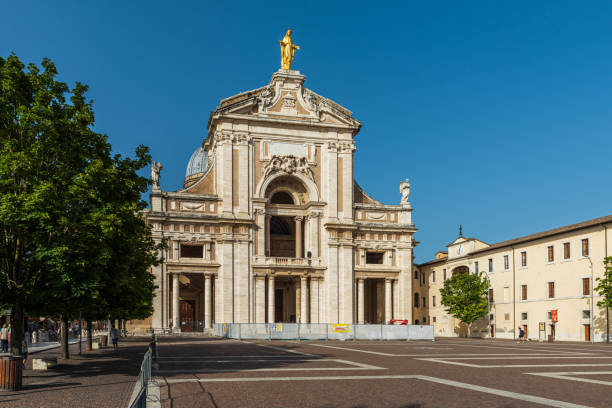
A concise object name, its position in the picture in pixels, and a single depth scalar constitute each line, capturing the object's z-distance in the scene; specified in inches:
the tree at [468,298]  2667.3
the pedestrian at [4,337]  1446.9
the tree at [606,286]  1935.3
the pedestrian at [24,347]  1157.1
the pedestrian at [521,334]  2341.3
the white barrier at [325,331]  2001.7
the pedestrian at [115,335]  1494.8
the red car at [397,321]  2528.1
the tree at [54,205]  791.1
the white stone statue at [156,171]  2501.7
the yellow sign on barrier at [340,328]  2046.0
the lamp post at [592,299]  2114.3
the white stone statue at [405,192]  2822.3
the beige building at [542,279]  2139.5
